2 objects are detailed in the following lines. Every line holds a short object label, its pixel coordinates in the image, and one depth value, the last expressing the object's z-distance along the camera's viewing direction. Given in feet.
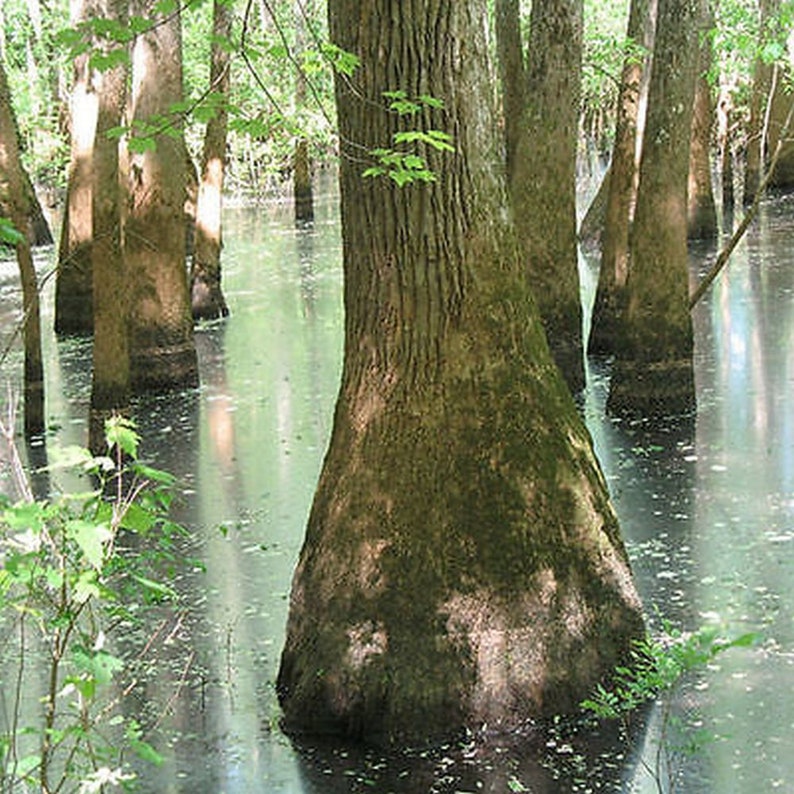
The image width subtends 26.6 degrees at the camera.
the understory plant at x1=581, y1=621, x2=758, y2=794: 19.39
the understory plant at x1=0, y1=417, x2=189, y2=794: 13.38
